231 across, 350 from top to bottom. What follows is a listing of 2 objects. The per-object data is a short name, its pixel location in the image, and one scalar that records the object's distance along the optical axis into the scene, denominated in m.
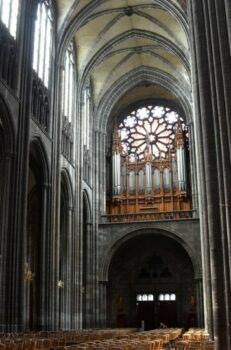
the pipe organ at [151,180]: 35.81
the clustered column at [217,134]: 12.48
